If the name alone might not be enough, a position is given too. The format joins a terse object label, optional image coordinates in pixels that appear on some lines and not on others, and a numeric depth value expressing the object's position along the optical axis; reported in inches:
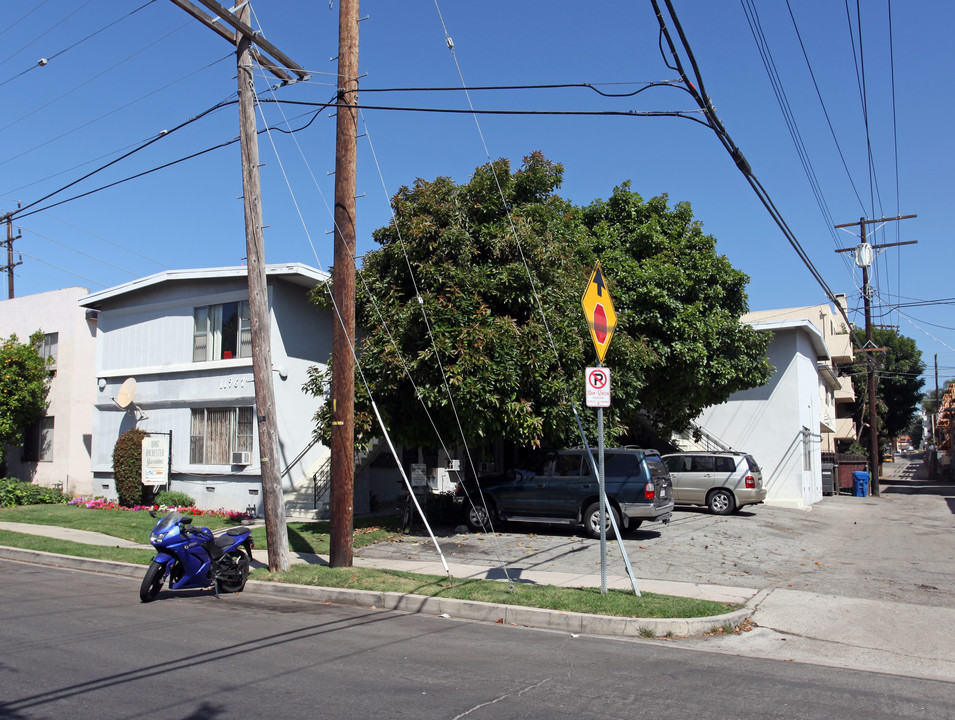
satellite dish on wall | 820.0
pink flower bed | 735.1
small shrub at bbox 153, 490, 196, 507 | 776.9
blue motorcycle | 381.4
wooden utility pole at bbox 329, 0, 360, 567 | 442.0
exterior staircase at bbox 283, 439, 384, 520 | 737.6
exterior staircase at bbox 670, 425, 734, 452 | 1022.1
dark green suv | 580.1
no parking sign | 362.6
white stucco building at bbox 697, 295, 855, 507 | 987.3
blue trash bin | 1306.6
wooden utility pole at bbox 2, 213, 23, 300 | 1419.8
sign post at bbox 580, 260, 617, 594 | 360.8
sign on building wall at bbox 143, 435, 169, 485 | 783.1
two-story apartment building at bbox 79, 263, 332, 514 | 761.6
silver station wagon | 799.7
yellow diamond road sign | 365.4
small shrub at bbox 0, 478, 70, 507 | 880.2
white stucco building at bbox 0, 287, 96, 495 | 954.1
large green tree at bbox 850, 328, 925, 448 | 2060.8
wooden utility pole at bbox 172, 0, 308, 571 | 443.5
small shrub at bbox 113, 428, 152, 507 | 807.7
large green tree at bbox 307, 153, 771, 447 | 561.3
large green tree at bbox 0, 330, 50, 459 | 922.7
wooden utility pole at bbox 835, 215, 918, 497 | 1071.0
